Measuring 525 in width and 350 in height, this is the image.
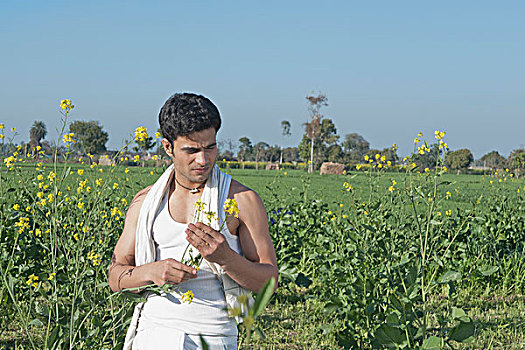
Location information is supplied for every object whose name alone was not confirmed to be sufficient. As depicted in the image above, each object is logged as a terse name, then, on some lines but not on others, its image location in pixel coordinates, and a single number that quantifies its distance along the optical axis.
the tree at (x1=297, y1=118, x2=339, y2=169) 75.21
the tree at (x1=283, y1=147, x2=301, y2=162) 100.99
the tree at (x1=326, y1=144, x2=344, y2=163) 82.29
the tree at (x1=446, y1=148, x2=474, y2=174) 61.63
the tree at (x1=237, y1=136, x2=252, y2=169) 88.60
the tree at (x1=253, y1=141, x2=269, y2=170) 88.53
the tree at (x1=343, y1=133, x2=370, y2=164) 107.26
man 1.86
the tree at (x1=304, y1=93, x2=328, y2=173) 63.28
